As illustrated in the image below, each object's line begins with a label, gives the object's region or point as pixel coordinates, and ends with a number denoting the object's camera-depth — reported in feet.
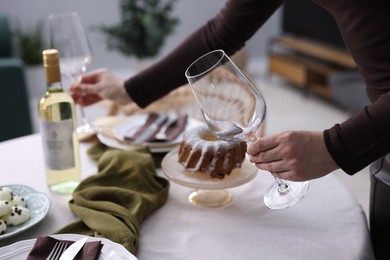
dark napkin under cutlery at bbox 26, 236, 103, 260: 2.51
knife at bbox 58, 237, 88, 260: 2.50
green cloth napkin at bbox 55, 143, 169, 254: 2.84
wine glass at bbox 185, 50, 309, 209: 2.66
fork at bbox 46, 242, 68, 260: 2.50
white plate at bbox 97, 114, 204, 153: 4.09
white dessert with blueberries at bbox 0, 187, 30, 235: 2.89
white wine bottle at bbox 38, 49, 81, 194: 3.33
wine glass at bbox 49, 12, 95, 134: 4.02
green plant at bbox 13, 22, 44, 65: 14.57
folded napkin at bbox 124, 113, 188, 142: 4.20
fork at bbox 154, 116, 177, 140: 4.18
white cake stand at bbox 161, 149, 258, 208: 3.21
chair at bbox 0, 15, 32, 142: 9.53
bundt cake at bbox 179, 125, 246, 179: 3.28
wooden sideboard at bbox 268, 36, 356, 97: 13.70
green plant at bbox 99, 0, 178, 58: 12.66
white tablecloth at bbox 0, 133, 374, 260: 2.77
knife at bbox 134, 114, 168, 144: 4.18
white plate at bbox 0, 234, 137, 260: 2.52
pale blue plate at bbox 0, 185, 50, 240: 2.90
